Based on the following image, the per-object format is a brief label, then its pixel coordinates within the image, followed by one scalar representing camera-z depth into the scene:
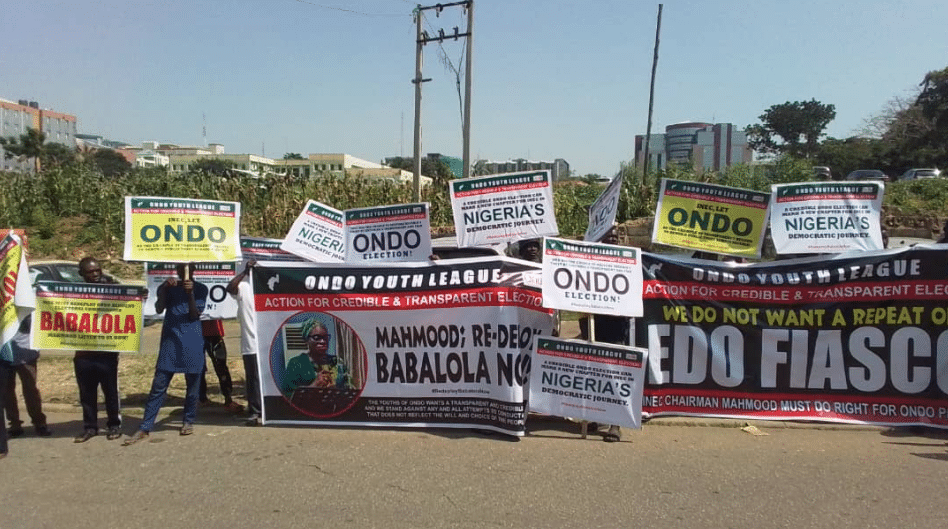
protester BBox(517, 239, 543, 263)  7.36
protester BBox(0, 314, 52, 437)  6.41
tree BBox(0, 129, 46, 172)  67.69
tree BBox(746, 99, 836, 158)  72.12
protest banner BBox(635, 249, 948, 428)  6.49
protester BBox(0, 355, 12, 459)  6.04
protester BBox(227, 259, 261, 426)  6.85
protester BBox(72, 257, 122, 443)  6.55
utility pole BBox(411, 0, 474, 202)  19.09
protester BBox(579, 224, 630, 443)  6.75
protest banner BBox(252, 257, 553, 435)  6.46
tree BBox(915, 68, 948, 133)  45.66
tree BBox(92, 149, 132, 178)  71.62
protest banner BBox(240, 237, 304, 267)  8.30
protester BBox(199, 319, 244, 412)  7.52
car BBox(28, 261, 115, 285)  11.05
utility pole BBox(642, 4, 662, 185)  26.22
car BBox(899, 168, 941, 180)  34.17
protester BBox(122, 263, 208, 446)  6.55
